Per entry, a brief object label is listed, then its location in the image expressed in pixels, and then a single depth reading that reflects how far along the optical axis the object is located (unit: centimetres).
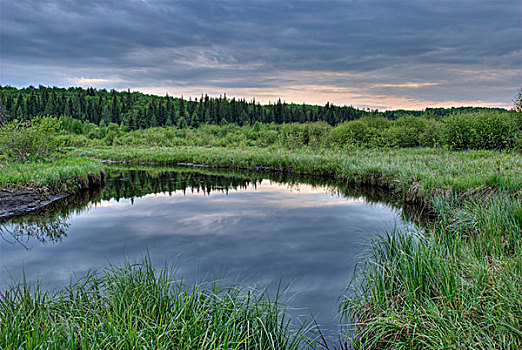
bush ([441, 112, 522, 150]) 2052
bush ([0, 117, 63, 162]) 1462
